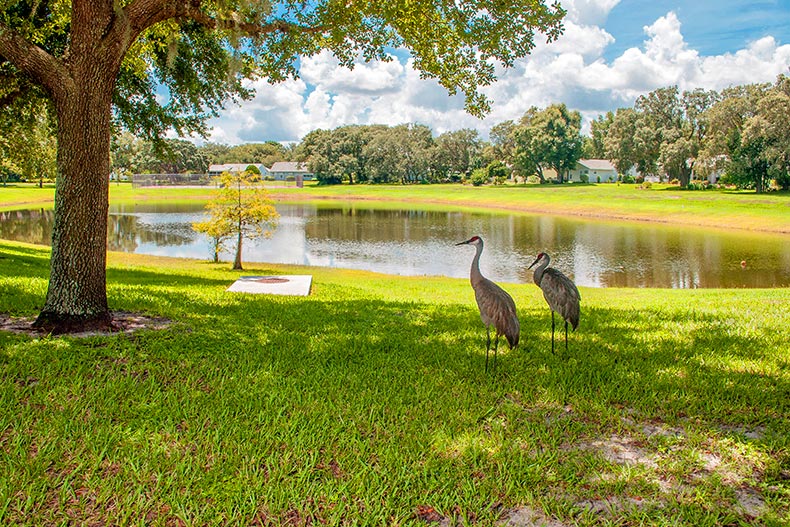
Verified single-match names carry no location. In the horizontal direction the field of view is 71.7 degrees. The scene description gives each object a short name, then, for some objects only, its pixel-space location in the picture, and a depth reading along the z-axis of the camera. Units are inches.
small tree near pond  866.1
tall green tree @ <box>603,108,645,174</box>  3026.6
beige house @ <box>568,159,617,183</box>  4148.6
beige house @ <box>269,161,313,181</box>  5049.2
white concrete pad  463.8
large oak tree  232.5
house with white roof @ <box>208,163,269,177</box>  4854.8
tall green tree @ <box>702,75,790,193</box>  2165.4
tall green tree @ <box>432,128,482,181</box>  4072.3
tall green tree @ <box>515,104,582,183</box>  3533.5
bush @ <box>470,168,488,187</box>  3565.5
